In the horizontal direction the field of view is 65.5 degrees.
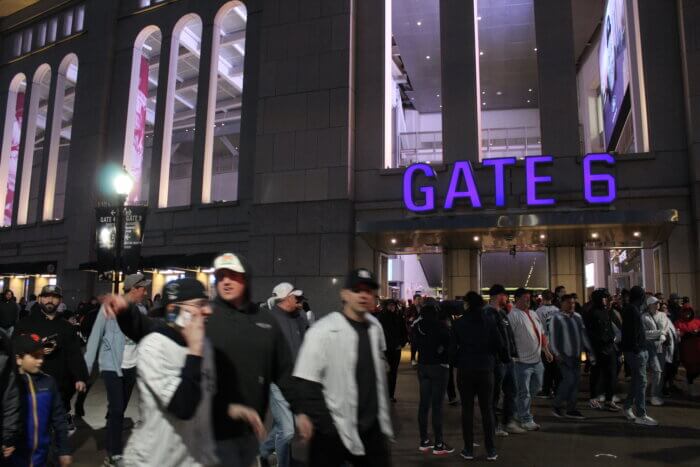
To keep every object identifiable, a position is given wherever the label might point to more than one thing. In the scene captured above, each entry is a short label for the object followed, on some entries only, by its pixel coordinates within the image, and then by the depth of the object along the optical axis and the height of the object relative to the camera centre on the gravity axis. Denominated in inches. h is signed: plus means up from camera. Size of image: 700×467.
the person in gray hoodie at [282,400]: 212.4 -42.2
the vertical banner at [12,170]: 1136.8 +252.6
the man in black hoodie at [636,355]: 328.2 -33.2
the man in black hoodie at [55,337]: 241.3 -20.0
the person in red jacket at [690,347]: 407.8 -34.3
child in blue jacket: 159.3 -35.0
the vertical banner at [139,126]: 944.9 +292.1
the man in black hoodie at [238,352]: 115.7 -12.9
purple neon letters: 640.4 +140.4
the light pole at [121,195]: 398.2 +75.1
